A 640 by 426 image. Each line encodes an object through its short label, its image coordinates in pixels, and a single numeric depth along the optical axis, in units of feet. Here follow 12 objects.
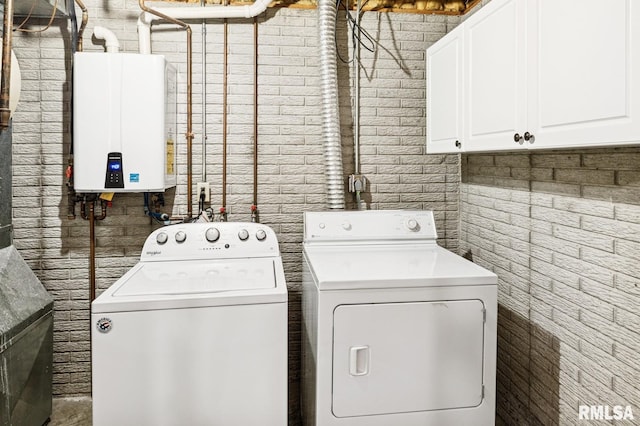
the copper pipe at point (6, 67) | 6.56
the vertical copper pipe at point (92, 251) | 9.05
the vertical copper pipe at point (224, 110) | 9.31
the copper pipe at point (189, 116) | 9.13
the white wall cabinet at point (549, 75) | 4.34
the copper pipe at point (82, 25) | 8.78
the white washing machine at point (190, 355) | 5.85
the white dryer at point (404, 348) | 6.17
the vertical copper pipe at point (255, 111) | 9.39
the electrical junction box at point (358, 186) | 9.63
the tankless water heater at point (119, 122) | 7.93
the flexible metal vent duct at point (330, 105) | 8.91
